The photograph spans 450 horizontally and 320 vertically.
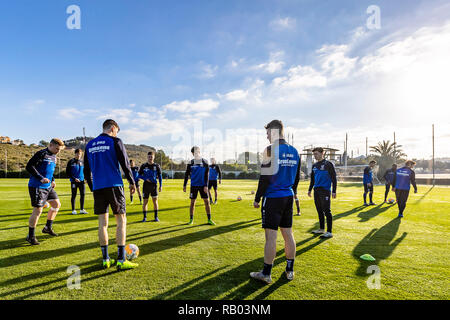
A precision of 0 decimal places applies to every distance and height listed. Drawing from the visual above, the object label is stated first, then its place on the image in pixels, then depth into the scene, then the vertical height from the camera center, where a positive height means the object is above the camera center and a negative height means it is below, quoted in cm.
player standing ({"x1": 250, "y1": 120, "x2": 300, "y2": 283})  350 -49
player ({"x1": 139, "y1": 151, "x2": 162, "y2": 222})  768 -57
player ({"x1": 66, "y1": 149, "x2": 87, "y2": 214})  875 -42
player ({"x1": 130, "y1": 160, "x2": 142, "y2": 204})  1173 -33
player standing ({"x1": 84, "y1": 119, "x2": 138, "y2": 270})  393 -32
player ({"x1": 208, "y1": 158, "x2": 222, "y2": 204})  1227 -62
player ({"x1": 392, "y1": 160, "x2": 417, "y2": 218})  906 -80
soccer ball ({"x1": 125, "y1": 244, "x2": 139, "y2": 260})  426 -161
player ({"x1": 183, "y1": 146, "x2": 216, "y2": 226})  728 -43
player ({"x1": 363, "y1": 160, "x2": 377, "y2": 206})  1224 -81
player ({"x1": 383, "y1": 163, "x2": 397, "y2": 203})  1395 -95
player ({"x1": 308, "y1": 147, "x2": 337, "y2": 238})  624 -66
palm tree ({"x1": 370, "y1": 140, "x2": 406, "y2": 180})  4600 +145
